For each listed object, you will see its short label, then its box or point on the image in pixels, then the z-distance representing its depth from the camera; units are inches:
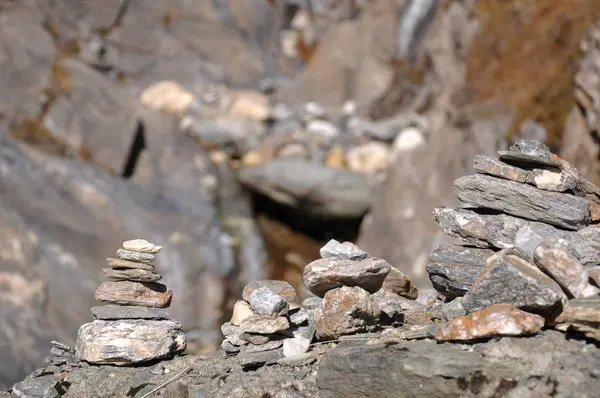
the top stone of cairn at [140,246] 248.5
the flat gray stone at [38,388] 232.8
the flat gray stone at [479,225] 221.1
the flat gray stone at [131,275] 249.8
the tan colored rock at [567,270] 186.1
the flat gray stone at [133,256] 248.1
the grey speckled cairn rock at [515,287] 181.2
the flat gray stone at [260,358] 219.8
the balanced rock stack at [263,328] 227.8
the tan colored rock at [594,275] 188.2
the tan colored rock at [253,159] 913.2
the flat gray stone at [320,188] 788.0
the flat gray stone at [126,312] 242.5
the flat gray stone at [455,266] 222.5
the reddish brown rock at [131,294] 248.4
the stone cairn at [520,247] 183.5
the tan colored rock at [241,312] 237.3
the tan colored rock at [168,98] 1024.9
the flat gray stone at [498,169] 221.0
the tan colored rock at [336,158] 869.5
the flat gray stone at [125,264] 248.7
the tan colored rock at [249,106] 1023.0
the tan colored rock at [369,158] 849.5
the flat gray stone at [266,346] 227.9
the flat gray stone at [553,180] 215.5
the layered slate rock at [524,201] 212.5
